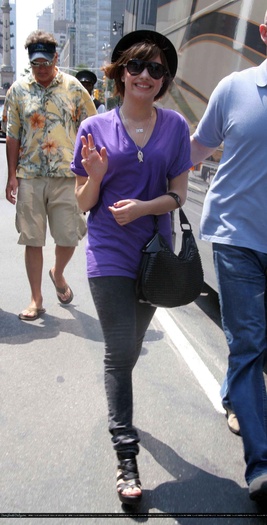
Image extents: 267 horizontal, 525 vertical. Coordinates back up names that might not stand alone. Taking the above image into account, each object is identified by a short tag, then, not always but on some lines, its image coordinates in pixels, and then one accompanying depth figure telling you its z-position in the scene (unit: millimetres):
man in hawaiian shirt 4824
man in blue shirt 2818
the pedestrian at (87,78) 8695
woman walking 2834
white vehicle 4516
